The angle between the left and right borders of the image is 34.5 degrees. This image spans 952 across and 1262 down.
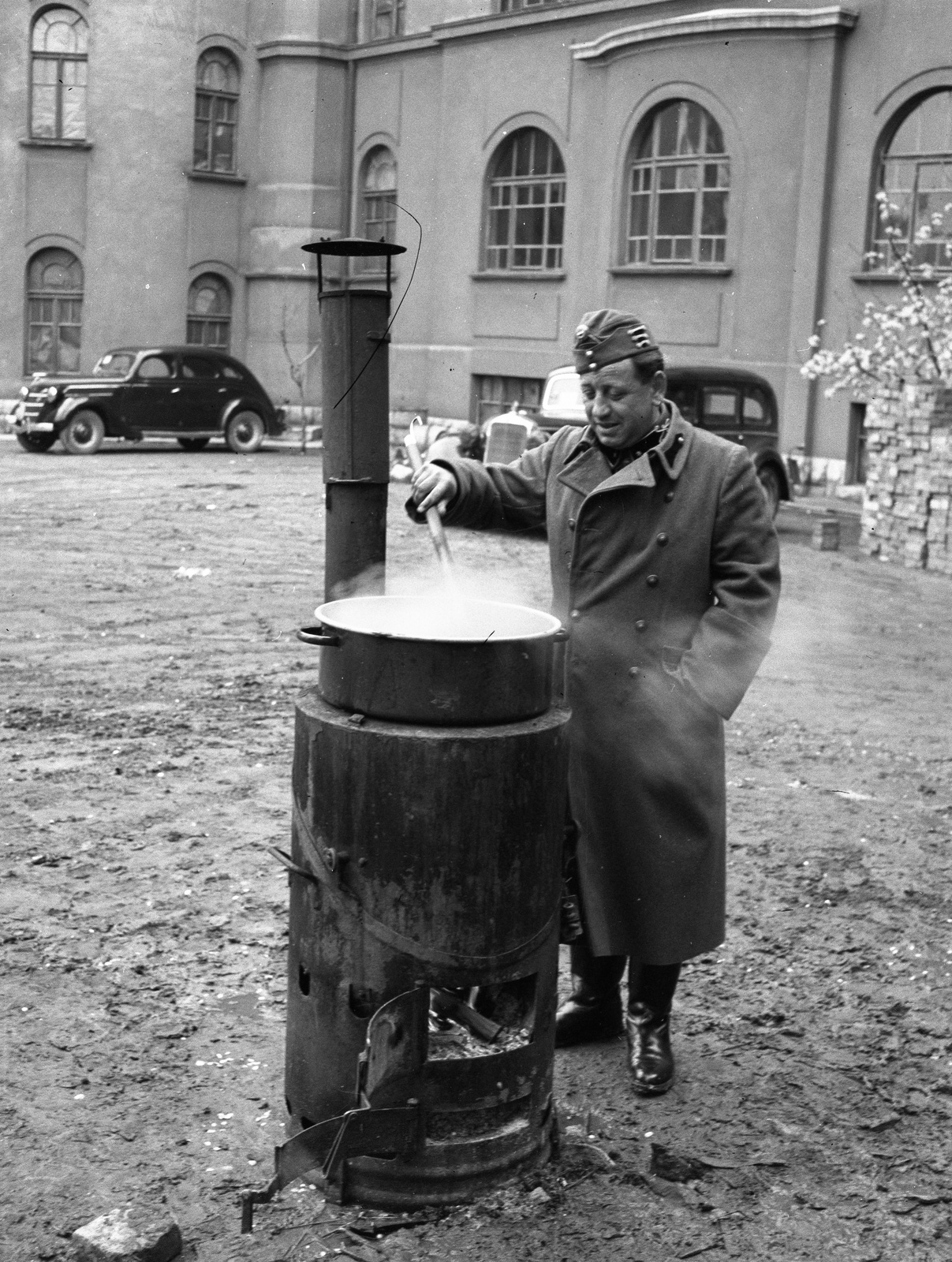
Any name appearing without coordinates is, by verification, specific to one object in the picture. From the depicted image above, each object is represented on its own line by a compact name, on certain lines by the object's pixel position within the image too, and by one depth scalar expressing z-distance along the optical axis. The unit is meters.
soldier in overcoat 3.61
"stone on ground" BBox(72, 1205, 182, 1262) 2.95
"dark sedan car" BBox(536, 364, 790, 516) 16.38
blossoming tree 14.26
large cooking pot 3.09
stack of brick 14.17
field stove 3.09
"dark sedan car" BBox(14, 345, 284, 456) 21.95
